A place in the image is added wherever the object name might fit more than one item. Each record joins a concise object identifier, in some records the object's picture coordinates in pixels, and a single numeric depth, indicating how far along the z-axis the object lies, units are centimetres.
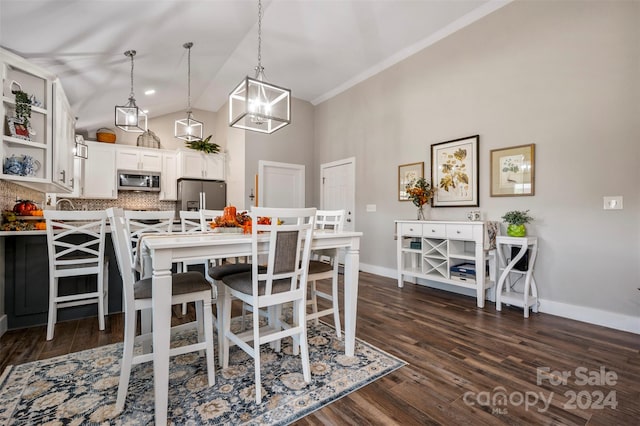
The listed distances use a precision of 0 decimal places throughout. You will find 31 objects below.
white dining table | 143
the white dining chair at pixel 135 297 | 151
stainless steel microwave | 551
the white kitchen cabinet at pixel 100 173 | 522
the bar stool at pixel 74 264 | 240
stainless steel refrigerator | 562
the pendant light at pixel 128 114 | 344
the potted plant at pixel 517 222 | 302
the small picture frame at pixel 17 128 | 256
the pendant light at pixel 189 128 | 418
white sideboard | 319
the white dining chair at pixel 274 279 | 163
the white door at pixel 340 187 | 534
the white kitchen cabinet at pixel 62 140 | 295
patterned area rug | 148
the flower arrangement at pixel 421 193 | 394
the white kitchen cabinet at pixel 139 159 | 551
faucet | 495
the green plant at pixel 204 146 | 582
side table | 290
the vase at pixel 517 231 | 301
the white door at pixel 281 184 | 570
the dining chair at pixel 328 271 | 225
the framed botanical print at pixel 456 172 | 360
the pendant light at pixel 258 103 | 236
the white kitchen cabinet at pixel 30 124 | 252
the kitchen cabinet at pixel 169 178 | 589
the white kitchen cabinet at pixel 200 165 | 577
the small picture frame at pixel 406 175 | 421
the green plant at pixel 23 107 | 258
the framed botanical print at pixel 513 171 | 312
